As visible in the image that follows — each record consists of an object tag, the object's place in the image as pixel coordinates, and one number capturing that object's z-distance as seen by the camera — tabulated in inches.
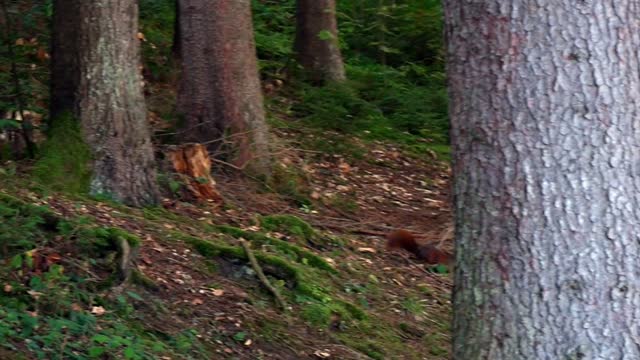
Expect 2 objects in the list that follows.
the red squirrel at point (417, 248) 784.9
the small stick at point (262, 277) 599.2
